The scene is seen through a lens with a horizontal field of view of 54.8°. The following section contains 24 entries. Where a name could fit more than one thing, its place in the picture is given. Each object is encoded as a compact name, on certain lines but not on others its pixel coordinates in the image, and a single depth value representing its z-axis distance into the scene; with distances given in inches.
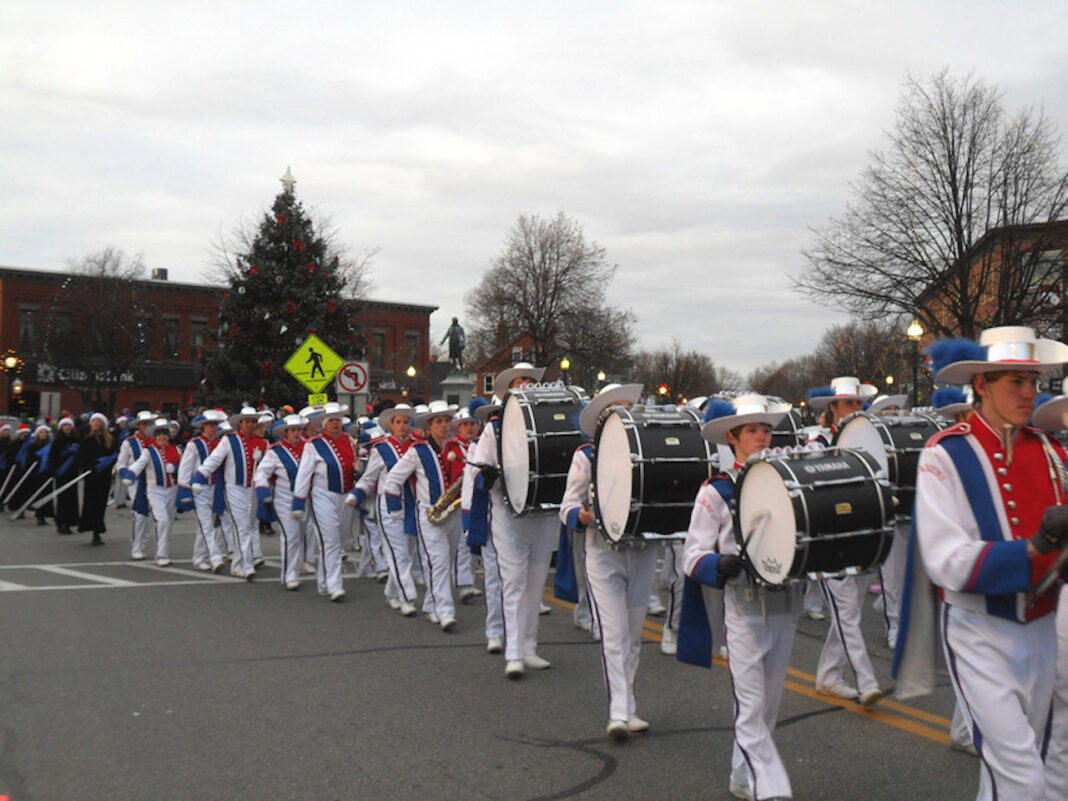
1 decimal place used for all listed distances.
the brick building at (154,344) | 2358.5
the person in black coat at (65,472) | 772.6
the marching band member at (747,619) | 189.8
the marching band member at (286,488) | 480.1
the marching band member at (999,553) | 144.6
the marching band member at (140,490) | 597.3
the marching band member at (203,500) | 548.1
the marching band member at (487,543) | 331.0
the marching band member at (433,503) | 383.2
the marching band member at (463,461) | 406.3
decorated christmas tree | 1139.9
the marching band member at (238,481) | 524.4
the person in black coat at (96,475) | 692.7
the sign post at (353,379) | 714.8
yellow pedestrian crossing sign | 671.8
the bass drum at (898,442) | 299.0
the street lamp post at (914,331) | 1059.9
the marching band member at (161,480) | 576.8
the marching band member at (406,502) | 410.0
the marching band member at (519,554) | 317.4
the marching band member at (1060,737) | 163.3
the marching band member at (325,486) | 458.6
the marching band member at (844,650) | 264.4
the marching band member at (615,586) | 242.1
